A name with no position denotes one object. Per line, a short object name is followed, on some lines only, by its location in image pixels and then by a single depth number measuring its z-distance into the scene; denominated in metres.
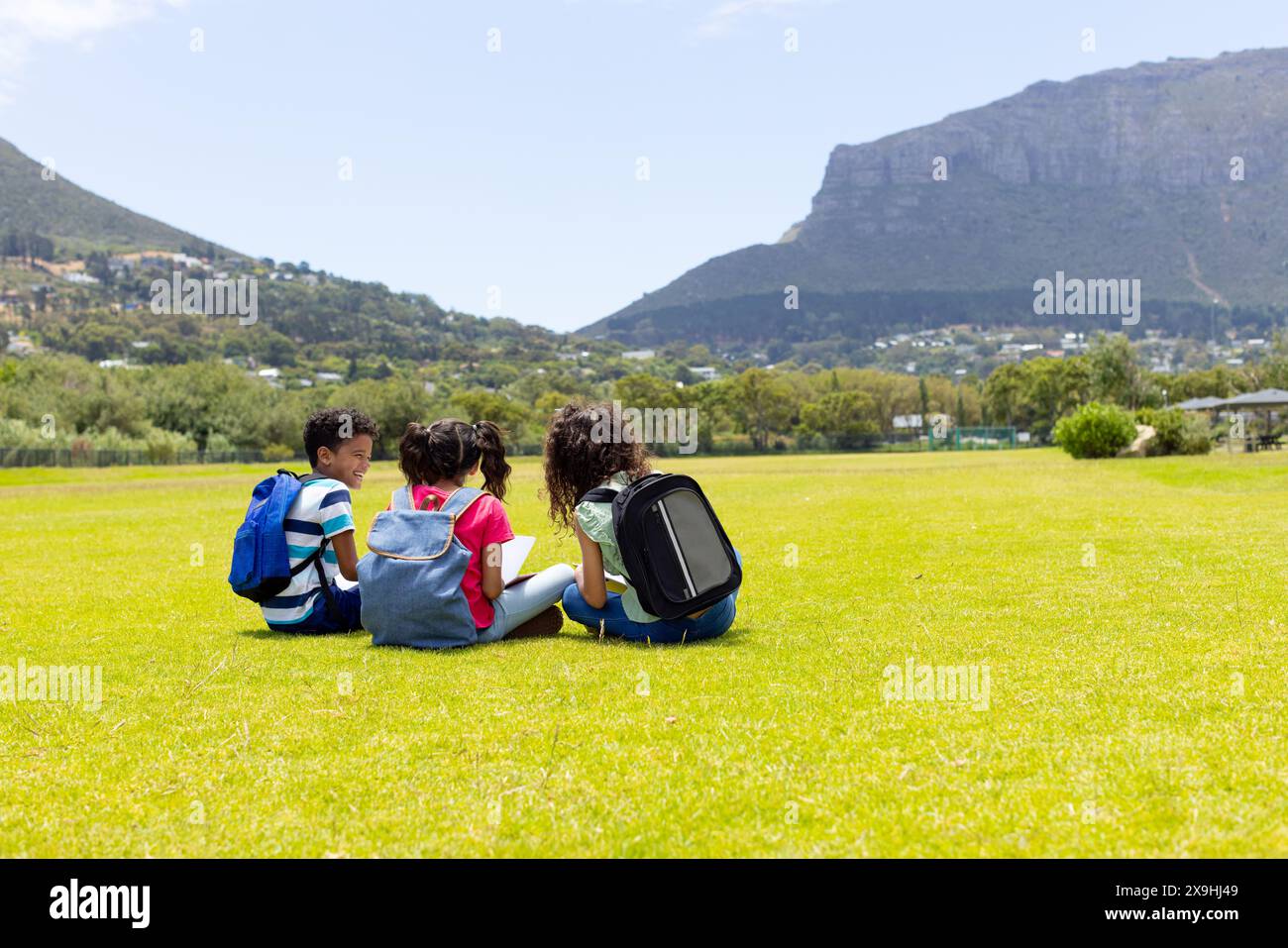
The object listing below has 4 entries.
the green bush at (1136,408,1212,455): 46.66
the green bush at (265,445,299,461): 99.69
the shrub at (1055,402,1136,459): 46.91
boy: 7.47
